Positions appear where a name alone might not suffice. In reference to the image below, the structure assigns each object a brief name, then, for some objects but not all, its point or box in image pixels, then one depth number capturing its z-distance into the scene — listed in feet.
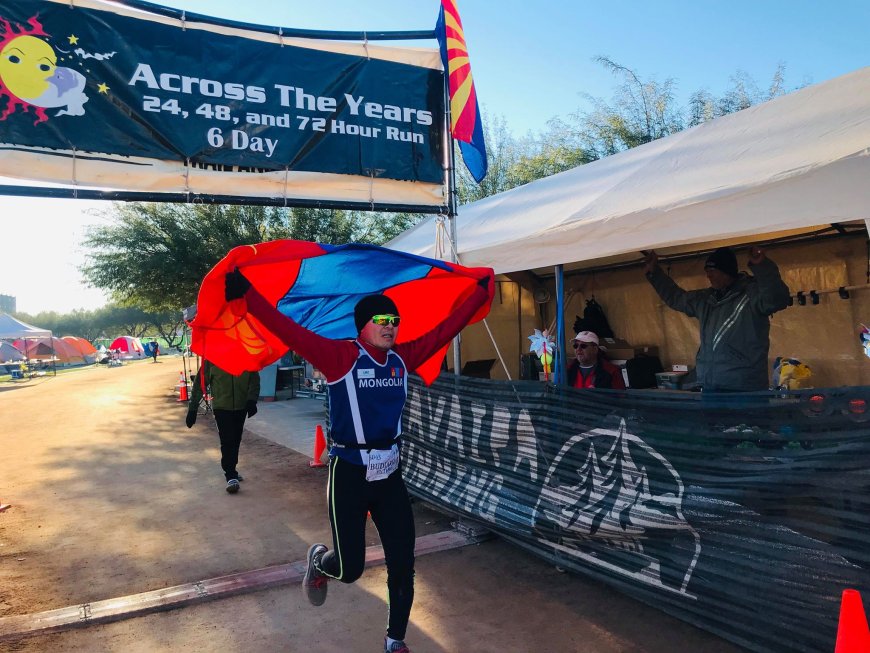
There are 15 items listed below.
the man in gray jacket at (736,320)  15.14
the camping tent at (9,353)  159.55
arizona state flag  22.29
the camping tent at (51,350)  171.53
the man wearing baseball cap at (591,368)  21.11
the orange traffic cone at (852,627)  9.34
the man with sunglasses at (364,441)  12.03
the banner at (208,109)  17.85
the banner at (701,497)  10.64
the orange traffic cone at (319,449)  31.45
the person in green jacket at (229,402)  26.03
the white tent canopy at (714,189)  12.26
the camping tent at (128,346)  209.46
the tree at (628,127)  69.46
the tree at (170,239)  70.44
